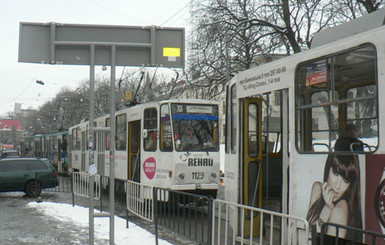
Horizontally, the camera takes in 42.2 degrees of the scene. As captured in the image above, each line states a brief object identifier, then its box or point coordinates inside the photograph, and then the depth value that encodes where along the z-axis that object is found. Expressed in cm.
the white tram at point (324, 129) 508
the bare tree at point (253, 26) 2100
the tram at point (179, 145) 1335
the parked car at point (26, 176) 1862
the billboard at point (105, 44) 652
